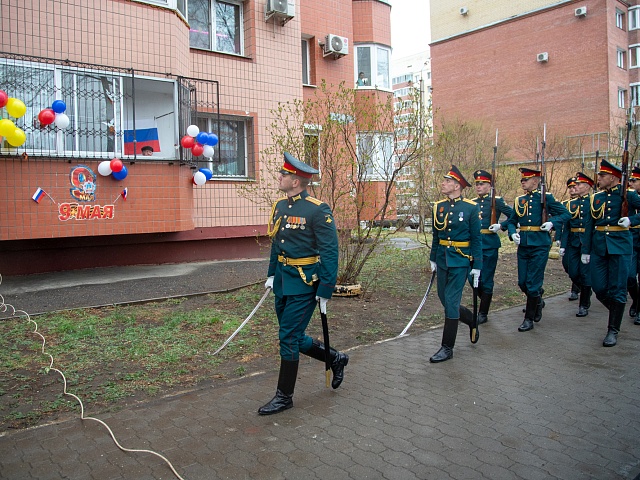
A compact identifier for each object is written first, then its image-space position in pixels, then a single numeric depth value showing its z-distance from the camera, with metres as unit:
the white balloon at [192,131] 11.92
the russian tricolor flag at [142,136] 12.01
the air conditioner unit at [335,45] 17.48
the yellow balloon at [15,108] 8.65
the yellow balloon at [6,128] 8.42
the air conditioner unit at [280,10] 14.84
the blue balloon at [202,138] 12.18
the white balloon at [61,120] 9.90
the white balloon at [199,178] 12.37
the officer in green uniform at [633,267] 8.10
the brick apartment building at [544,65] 36.75
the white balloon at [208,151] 12.40
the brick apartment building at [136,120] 10.53
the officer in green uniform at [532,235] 7.65
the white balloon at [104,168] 10.84
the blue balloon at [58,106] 9.86
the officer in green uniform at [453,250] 6.12
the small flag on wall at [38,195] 10.37
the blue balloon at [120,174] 10.98
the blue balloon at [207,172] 12.64
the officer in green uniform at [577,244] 8.55
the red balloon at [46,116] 9.59
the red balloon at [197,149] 12.09
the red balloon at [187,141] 11.84
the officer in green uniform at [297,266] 4.65
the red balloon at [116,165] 10.83
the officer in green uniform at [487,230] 7.97
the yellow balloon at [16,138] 8.59
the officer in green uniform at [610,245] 6.86
